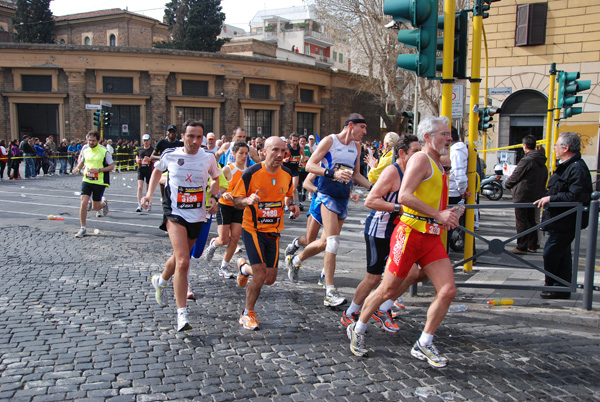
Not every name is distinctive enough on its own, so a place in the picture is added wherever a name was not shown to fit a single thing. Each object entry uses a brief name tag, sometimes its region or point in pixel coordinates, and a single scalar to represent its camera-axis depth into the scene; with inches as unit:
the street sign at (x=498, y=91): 837.4
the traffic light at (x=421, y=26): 241.4
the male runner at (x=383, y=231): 182.2
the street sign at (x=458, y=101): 410.6
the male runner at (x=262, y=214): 197.9
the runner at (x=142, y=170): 519.8
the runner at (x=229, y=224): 276.1
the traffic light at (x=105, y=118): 1125.5
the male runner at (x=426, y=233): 160.9
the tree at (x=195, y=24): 1795.0
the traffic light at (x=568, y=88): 510.3
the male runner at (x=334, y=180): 226.9
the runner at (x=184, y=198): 195.8
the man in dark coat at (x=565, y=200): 236.5
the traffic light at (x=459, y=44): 250.2
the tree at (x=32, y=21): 1841.8
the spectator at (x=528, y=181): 338.6
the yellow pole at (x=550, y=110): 529.3
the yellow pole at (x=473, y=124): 265.0
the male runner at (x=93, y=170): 387.2
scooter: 709.3
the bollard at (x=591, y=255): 214.7
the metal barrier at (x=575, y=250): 216.2
